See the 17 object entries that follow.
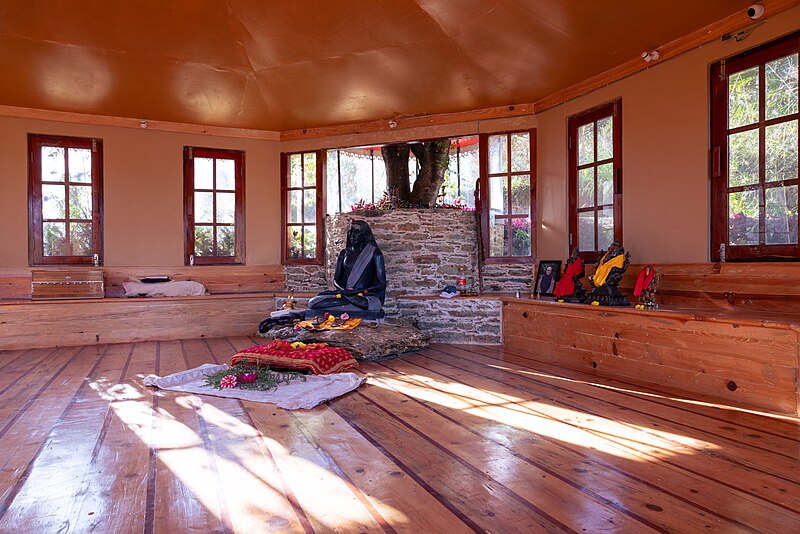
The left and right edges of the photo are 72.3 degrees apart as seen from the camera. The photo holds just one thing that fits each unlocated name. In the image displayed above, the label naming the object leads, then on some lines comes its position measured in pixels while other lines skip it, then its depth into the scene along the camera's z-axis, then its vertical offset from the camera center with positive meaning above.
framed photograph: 6.83 -0.18
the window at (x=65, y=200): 7.64 +0.92
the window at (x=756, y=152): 4.55 +0.95
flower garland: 4.75 -1.02
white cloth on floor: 4.33 -1.07
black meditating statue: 6.93 -0.24
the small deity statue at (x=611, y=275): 5.46 -0.13
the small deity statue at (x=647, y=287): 5.21 -0.25
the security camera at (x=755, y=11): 4.56 +2.09
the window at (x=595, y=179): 6.30 +0.99
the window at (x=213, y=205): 8.48 +0.92
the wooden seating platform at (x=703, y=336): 4.01 -0.65
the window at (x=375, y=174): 11.77 +2.00
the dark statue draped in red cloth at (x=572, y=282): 6.10 -0.23
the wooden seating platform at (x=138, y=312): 6.96 -0.65
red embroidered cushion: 5.23 -0.91
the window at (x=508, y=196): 7.55 +0.93
